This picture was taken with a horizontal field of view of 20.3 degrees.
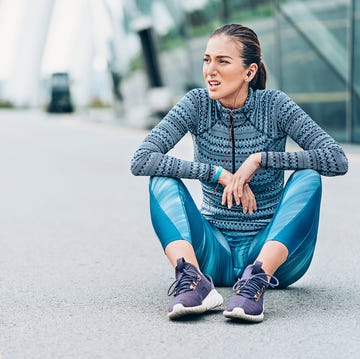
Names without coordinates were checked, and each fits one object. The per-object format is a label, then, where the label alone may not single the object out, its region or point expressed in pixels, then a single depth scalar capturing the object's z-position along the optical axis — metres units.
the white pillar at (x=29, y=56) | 57.62
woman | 4.27
